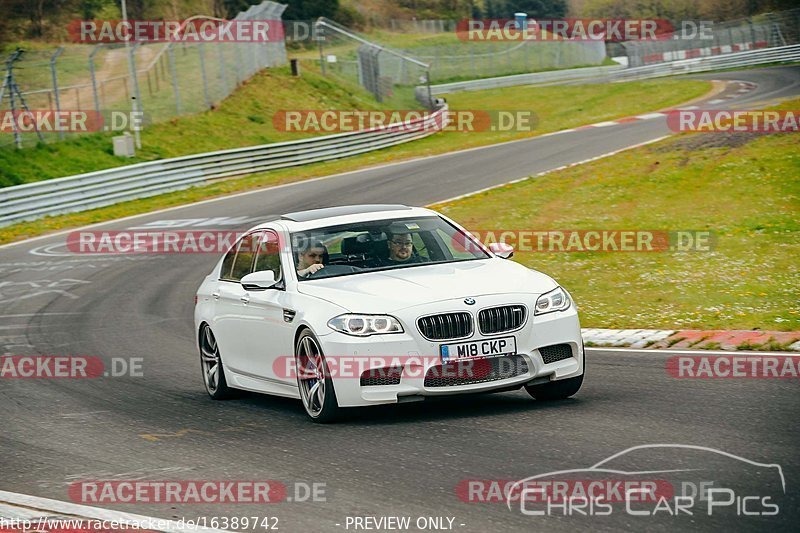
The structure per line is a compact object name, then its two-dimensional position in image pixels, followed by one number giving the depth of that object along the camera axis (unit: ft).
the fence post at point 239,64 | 154.75
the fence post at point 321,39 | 175.45
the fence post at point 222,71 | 147.84
